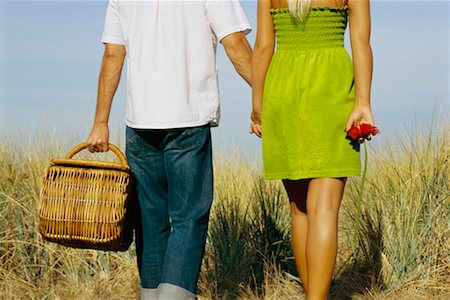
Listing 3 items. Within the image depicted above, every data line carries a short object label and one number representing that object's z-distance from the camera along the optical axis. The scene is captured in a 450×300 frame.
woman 6.75
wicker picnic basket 7.15
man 6.93
